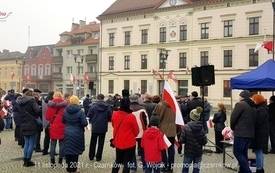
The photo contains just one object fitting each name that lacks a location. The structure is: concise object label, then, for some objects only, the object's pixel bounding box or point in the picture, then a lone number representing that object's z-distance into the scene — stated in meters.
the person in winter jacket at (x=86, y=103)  19.84
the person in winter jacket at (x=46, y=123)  9.07
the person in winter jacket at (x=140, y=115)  7.04
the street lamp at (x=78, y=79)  46.61
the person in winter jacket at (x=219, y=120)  9.73
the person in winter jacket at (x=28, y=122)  7.66
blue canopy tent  9.95
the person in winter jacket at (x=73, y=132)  6.96
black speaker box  8.97
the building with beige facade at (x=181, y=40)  33.81
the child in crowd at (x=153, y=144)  6.26
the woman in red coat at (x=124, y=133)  6.20
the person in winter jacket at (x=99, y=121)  8.38
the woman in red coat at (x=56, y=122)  7.75
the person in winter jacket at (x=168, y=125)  7.53
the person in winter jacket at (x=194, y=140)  6.26
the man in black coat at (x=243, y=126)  6.59
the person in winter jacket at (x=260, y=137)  6.88
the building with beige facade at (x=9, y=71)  61.41
